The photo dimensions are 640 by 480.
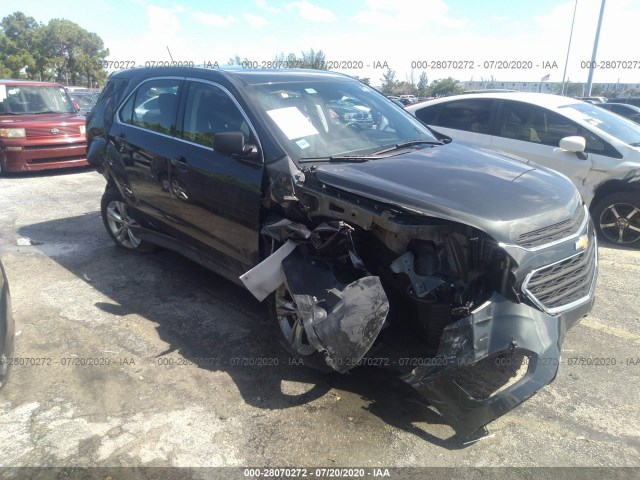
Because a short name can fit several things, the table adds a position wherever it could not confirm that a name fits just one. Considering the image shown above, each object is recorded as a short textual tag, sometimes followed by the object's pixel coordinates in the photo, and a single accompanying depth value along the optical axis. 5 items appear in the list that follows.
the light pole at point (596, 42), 19.44
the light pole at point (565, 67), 30.75
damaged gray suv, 2.52
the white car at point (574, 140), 5.54
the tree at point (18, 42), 42.53
